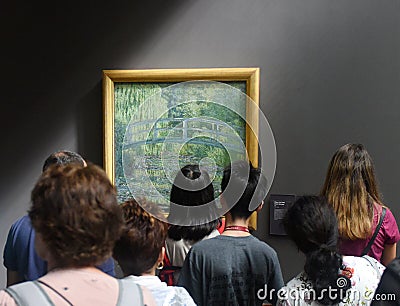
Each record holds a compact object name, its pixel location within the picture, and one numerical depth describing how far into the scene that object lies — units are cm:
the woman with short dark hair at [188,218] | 211
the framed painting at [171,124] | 290
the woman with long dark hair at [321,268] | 162
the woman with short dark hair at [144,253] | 150
